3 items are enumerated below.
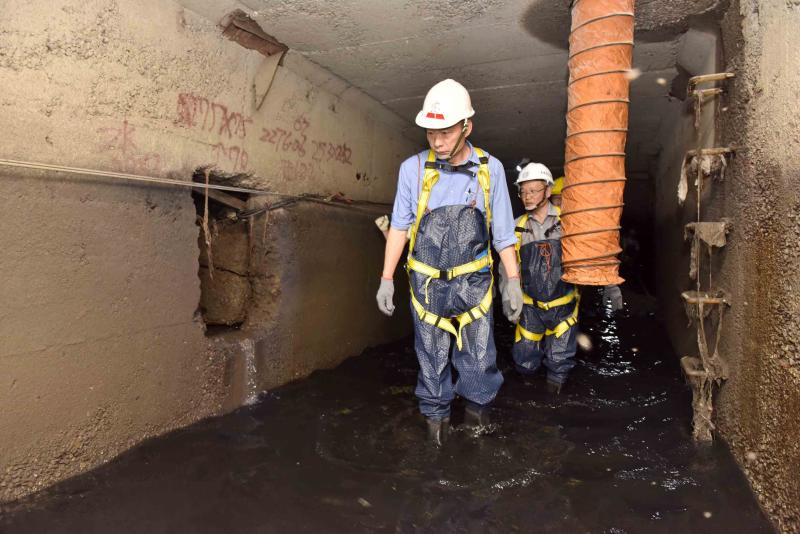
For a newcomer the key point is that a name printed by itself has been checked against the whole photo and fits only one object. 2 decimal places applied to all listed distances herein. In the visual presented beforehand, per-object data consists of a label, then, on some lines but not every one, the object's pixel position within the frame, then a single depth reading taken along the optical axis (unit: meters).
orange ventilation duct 2.72
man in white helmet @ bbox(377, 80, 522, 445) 2.93
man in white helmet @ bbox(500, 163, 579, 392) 3.93
